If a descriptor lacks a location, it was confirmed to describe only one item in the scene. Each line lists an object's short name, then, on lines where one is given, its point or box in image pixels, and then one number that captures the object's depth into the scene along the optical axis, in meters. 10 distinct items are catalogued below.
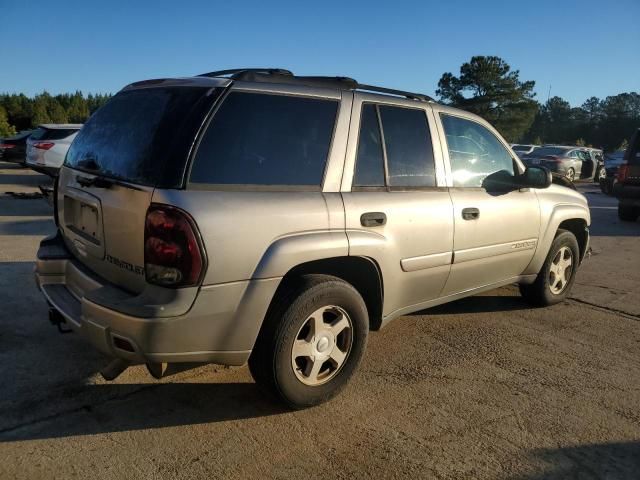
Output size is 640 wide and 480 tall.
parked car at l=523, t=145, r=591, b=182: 20.97
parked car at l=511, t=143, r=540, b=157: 24.25
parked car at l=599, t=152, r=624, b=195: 18.02
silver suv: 2.60
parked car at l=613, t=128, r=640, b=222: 10.93
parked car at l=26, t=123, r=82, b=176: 12.91
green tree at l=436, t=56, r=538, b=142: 53.75
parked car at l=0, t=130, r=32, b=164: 16.83
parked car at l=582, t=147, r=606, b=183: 23.45
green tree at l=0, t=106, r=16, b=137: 33.72
